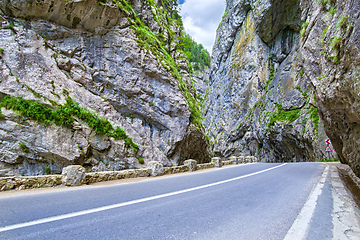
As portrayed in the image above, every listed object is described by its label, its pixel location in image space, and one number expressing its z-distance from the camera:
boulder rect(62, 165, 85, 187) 6.54
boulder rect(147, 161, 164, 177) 9.19
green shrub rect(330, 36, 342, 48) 5.92
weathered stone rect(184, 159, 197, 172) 11.30
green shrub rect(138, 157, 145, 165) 13.73
